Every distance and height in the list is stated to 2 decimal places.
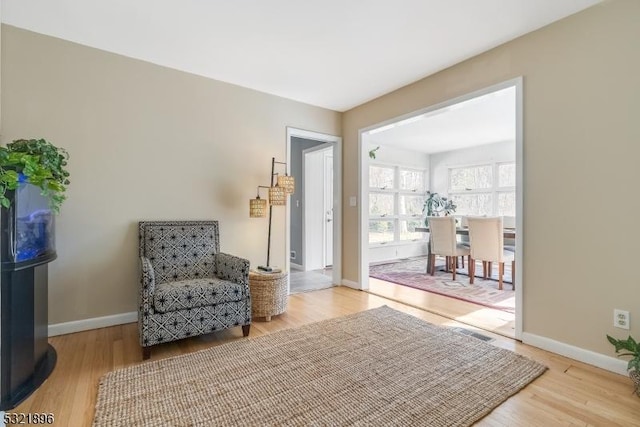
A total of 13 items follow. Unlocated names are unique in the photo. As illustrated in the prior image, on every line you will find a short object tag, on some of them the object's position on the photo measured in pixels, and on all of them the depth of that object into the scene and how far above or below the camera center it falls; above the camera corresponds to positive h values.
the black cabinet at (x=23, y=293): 1.53 -0.43
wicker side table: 2.83 -0.76
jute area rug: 1.49 -0.98
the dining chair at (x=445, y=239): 4.56 -0.42
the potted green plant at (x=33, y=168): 1.45 +0.23
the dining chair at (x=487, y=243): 4.04 -0.42
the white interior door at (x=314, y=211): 5.09 +0.01
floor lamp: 3.15 +0.14
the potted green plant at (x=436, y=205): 6.67 +0.14
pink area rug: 3.49 -1.00
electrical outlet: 1.91 -0.67
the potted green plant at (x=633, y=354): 1.66 -0.80
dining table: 4.11 -0.32
